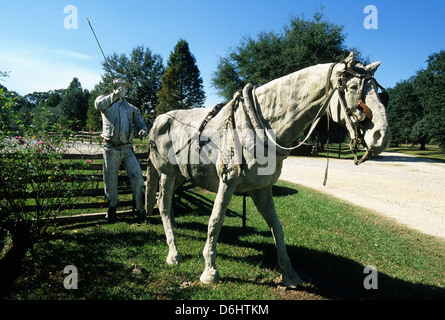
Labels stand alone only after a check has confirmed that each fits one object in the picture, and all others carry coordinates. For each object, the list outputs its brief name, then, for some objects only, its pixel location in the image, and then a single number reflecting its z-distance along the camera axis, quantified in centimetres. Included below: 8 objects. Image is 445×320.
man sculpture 522
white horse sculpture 244
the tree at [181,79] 3441
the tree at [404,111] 4397
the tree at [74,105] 5178
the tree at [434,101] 2992
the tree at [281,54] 2345
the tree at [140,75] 3578
